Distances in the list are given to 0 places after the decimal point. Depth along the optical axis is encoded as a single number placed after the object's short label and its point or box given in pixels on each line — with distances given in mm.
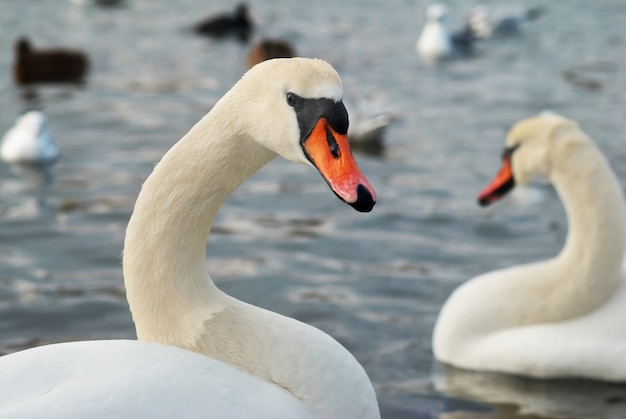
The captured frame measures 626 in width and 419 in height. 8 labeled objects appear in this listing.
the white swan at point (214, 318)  3111
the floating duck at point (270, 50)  16688
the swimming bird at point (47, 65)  15070
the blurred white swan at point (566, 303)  6027
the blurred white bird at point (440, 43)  17328
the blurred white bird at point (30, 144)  10797
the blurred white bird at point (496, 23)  19873
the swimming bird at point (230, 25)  19625
